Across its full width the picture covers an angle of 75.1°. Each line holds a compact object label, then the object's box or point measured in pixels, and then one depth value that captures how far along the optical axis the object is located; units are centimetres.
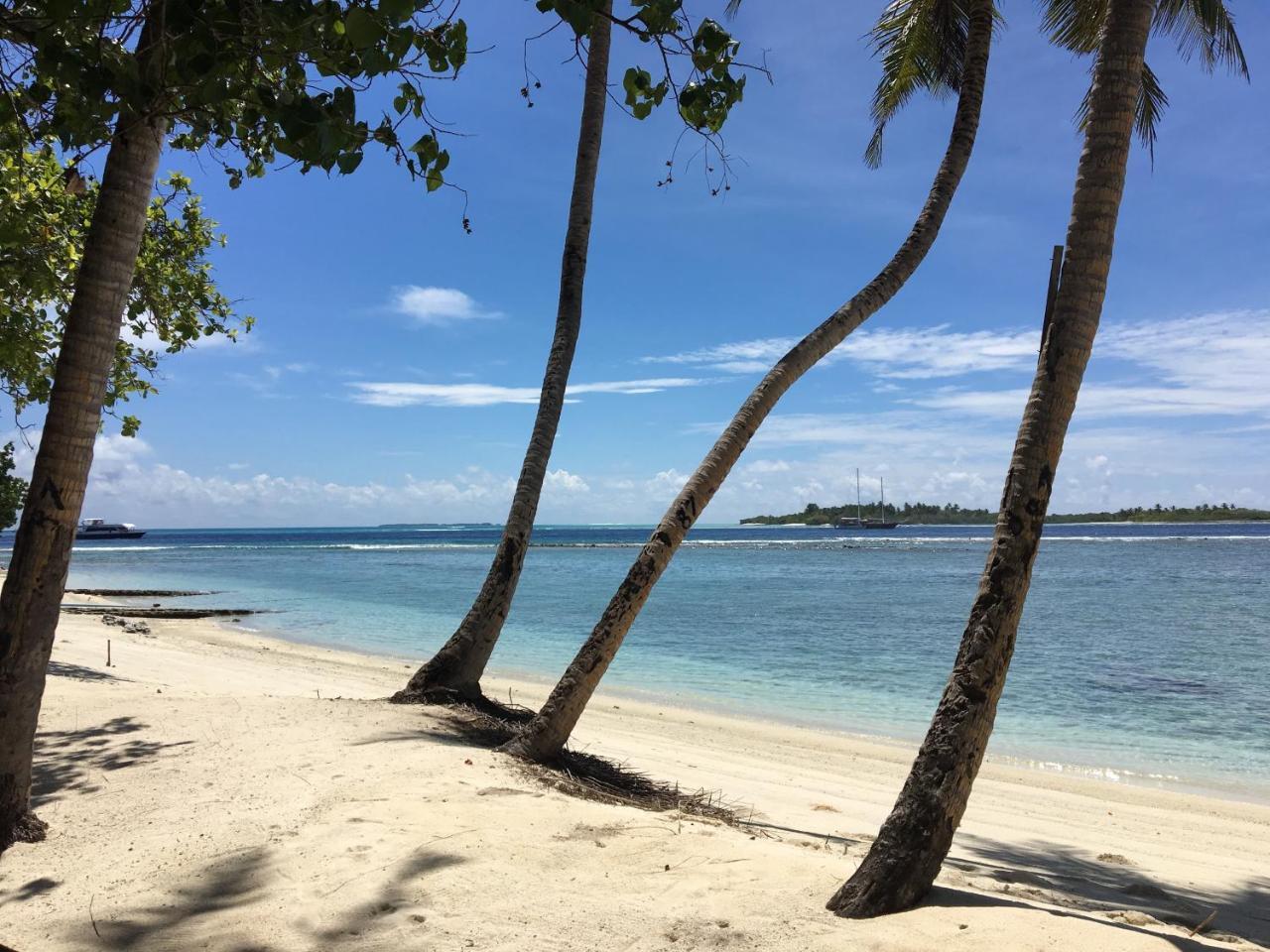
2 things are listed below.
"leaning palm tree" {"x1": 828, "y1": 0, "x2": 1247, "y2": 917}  344
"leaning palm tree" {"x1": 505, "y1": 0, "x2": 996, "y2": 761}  586
